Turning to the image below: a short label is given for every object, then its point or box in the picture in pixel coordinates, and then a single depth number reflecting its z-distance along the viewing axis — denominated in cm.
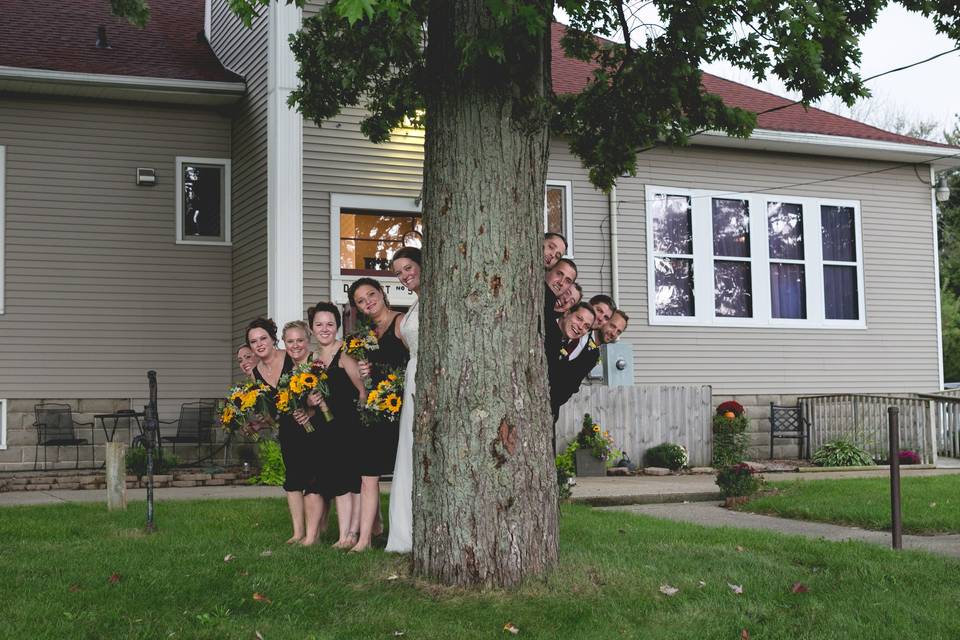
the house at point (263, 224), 1483
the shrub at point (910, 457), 1655
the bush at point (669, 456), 1570
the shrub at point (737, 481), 1154
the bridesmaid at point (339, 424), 754
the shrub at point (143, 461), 1335
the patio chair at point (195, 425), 1490
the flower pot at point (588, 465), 1484
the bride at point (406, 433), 731
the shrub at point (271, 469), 1353
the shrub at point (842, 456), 1670
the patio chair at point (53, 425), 1457
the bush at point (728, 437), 1647
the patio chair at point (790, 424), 1770
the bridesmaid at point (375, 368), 748
